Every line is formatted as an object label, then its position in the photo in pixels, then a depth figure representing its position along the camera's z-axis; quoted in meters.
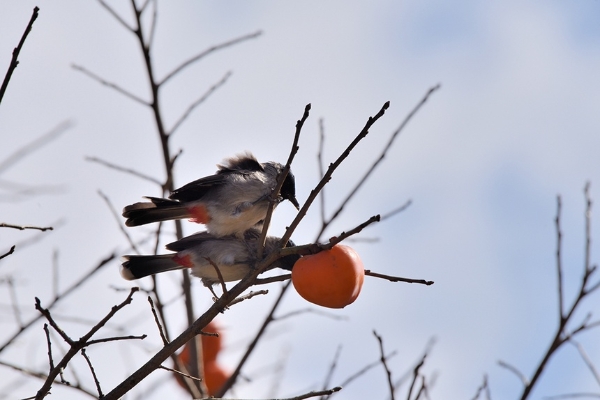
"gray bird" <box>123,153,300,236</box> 10.06
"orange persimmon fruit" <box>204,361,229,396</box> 11.36
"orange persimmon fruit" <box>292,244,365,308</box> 5.54
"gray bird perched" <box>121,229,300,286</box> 9.74
